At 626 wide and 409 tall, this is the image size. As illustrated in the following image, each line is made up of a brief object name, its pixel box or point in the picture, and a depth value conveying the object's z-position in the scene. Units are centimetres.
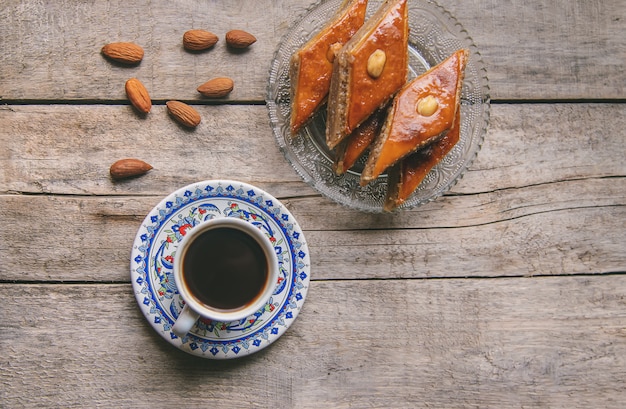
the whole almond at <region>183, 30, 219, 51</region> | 59
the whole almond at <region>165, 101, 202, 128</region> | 58
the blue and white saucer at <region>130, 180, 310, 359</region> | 57
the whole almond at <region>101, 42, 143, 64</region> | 58
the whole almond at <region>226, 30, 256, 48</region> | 59
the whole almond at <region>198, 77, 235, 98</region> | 59
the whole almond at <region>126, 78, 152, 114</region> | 58
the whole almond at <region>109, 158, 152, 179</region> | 58
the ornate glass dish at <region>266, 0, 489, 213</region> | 57
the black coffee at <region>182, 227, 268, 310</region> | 55
